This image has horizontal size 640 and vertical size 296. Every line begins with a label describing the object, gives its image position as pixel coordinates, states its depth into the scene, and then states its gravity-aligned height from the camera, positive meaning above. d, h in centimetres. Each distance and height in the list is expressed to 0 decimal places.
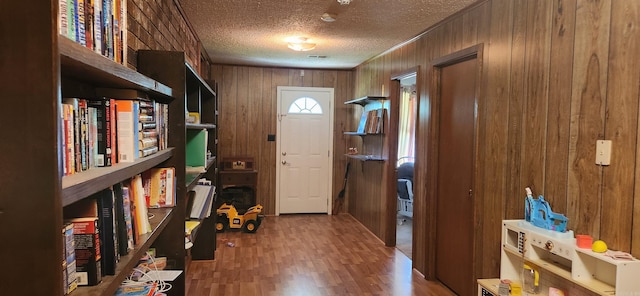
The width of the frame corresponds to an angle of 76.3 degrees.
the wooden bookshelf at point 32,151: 71 -4
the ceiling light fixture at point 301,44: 431 +92
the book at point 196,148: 293 -14
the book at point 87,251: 104 -32
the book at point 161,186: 198 -28
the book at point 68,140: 96 -3
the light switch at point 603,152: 186 -8
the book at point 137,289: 151 -61
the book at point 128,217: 132 -30
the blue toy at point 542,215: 205 -43
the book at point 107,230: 112 -29
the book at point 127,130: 133 -1
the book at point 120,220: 123 -28
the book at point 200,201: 282 -53
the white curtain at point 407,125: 685 +12
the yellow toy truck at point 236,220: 535 -120
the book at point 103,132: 116 -1
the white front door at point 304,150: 641 -31
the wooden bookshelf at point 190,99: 207 +22
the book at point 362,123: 544 +11
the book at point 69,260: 94 -31
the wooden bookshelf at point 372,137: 493 -8
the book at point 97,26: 112 +29
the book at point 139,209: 150 -30
